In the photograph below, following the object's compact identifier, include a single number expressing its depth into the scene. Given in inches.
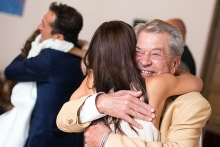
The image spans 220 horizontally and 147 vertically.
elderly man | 55.4
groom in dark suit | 83.1
